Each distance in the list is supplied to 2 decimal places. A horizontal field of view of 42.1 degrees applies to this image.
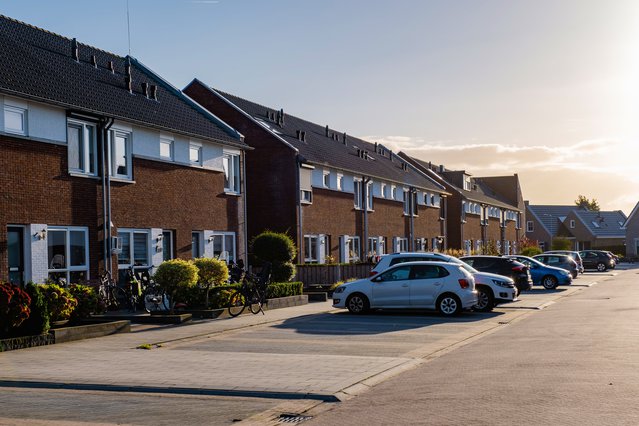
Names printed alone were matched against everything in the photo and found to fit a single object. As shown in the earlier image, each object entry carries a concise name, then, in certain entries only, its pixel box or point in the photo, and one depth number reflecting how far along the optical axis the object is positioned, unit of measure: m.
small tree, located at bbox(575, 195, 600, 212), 160.62
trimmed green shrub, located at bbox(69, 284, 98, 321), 17.89
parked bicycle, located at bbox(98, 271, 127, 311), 21.72
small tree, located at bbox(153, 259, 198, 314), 20.27
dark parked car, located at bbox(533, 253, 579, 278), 41.53
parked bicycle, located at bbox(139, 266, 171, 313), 21.42
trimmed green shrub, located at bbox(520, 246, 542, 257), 58.45
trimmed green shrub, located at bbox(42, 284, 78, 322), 16.56
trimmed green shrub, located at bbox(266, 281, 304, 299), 24.94
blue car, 35.78
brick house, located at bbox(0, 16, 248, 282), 20.39
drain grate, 8.70
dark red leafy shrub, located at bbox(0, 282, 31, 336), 14.75
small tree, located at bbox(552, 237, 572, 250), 81.24
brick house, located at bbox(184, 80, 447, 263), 37.06
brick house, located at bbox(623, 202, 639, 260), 90.75
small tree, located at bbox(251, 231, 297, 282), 28.64
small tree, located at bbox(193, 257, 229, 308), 21.55
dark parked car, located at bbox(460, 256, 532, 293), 30.16
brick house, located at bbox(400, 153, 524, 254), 65.00
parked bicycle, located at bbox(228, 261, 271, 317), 21.67
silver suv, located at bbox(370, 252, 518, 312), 23.52
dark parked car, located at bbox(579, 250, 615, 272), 58.28
